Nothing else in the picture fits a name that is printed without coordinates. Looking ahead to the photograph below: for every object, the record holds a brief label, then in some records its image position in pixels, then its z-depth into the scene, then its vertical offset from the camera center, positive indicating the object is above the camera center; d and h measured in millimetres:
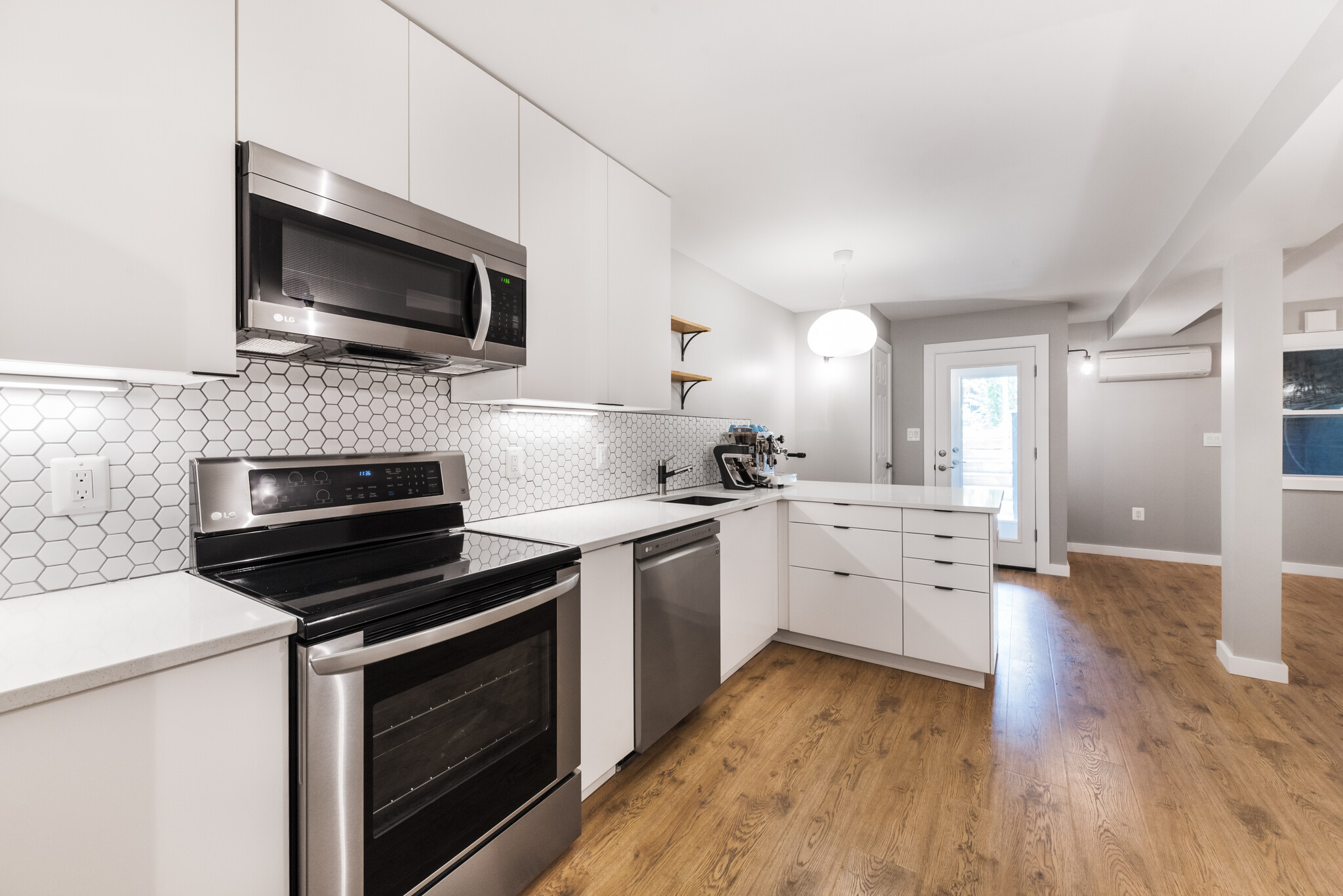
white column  2729 -67
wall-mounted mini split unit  5047 +750
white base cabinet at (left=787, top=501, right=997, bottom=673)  2682 -688
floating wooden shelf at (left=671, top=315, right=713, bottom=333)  3131 +682
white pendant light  3129 +627
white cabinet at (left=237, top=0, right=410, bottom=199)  1225 +855
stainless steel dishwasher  1990 -693
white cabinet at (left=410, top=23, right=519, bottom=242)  1538 +898
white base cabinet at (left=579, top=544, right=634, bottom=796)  1775 -703
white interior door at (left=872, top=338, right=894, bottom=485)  4938 +294
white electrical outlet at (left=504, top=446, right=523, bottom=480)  2199 -64
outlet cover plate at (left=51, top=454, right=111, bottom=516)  1186 -81
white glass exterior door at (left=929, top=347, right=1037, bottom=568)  4941 +124
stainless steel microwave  1199 +419
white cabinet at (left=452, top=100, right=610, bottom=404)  1874 +639
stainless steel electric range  1065 -487
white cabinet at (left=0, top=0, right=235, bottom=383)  940 +474
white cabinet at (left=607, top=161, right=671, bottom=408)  2293 +672
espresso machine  3527 -93
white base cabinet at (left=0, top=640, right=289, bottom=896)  778 -525
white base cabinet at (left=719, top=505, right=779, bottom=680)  2627 -688
